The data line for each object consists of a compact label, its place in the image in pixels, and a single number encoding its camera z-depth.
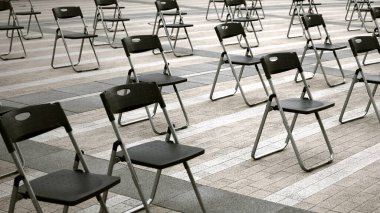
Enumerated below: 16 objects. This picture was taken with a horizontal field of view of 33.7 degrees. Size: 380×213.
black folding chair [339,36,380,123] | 7.10
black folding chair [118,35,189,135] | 7.19
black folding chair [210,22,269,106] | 8.21
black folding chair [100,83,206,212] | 4.44
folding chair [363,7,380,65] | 10.68
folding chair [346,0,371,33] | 14.85
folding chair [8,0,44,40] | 13.56
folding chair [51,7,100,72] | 10.39
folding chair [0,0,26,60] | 11.11
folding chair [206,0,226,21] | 17.28
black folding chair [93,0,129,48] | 12.39
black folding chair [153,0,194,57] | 11.62
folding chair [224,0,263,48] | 12.96
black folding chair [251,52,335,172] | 5.87
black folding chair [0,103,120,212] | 3.85
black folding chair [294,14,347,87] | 9.12
